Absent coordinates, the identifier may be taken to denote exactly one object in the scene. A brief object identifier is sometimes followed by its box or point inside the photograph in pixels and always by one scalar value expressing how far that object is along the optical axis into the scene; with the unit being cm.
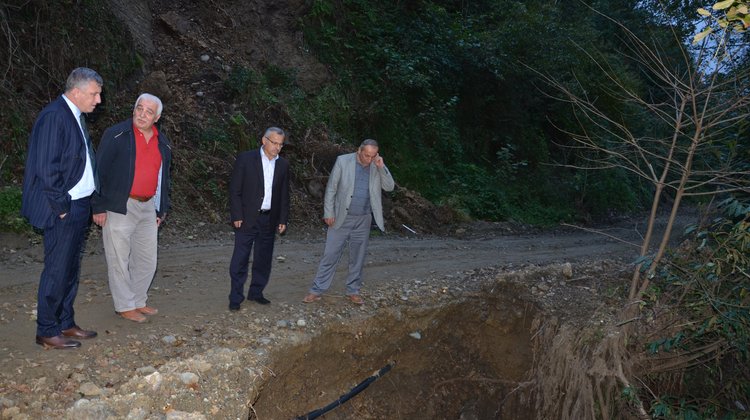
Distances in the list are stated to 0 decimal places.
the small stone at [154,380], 497
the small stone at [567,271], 964
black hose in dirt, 629
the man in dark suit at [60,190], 500
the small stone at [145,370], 521
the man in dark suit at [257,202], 670
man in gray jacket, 723
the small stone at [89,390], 478
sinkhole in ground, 671
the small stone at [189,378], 517
